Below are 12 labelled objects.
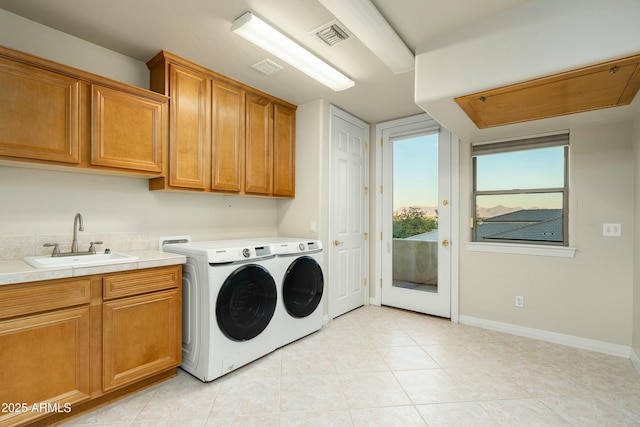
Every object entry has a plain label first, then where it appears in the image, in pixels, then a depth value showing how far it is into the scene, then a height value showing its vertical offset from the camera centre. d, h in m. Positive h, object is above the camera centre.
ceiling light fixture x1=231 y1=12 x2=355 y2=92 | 1.97 +1.24
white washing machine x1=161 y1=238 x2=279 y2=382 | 2.15 -0.72
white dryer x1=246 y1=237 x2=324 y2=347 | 2.70 -0.72
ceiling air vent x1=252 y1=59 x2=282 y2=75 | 2.49 +1.27
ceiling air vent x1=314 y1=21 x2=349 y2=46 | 2.03 +1.29
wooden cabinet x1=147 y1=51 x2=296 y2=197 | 2.43 +0.76
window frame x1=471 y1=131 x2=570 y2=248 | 2.88 +0.47
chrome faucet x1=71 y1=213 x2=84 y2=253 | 2.11 -0.13
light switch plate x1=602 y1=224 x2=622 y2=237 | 2.59 -0.14
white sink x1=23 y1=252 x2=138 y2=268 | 1.76 -0.31
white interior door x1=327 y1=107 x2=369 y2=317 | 3.51 +0.01
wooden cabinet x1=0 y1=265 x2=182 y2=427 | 1.55 -0.77
